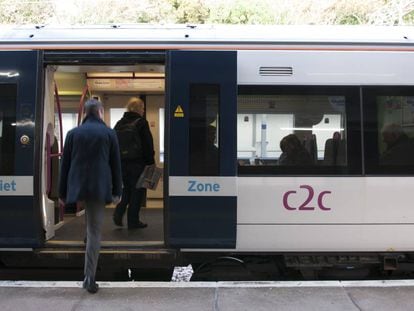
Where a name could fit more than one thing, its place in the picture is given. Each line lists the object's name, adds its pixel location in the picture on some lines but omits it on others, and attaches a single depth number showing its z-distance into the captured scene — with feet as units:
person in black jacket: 20.45
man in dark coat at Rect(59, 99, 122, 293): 13.88
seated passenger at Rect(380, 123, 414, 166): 16.81
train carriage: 16.44
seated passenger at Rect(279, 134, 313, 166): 16.70
